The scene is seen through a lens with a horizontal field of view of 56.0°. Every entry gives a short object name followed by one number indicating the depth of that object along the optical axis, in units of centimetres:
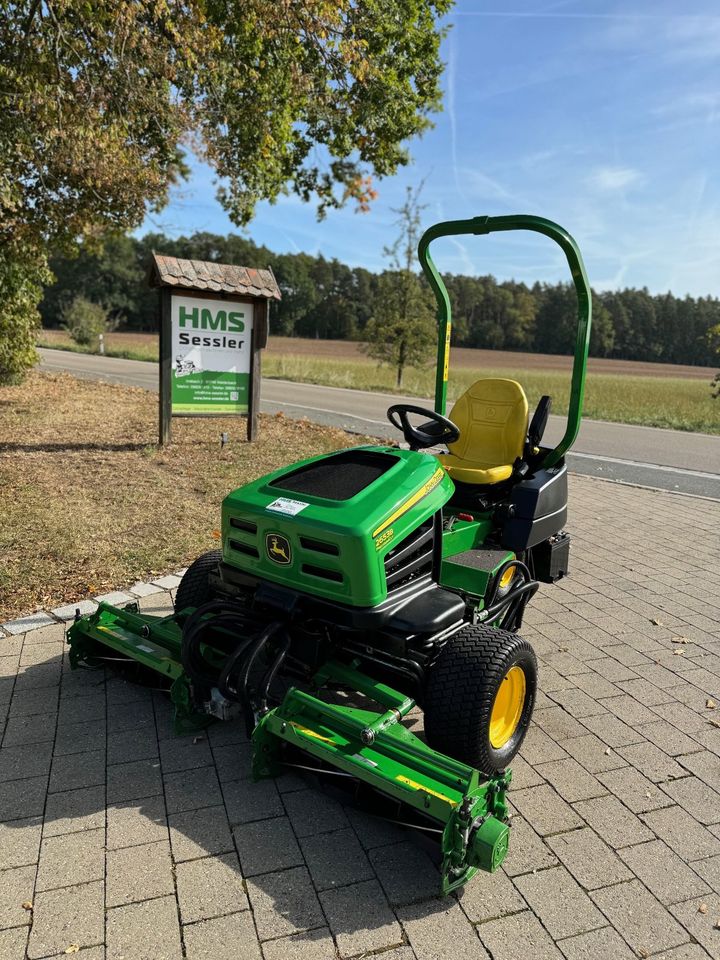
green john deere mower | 223
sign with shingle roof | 793
